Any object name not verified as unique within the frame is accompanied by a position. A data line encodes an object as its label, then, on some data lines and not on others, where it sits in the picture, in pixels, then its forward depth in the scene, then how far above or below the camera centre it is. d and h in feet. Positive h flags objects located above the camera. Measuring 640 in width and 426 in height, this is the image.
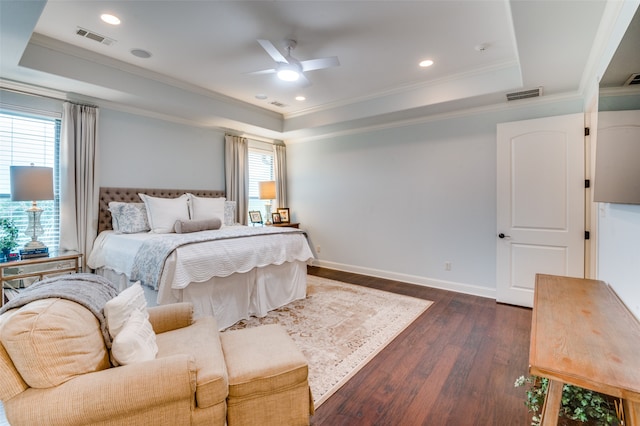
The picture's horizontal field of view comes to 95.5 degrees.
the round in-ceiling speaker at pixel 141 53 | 9.91 +5.46
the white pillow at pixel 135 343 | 4.11 -1.98
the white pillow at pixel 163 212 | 12.09 -0.06
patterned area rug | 7.37 -3.92
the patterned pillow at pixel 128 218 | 11.82 -0.30
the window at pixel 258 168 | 18.53 +2.77
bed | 8.70 -1.56
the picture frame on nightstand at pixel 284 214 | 19.13 -0.26
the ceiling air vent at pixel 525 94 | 10.75 +4.36
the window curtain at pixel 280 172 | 19.37 +2.57
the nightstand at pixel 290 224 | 17.87 -0.92
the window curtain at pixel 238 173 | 16.65 +2.21
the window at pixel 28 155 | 10.18 +2.05
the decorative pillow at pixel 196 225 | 11.76 -0.60
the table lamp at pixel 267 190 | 17.66 +1.24
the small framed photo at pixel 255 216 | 17.76 -0.36
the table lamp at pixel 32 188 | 9.09 +0.73
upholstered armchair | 3.30 -2.13
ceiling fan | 8.57 +4.45
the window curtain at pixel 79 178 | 11.07 +1.29
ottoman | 4.64 -2.87
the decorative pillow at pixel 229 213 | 14.93 -0.13
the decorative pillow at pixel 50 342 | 3.31 -1.59
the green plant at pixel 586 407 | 3.84 -2.72
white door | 10.44 +0.25
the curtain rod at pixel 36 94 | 9.99 +4.31
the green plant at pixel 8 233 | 9.62 -0.75
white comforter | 8.63 -1.49
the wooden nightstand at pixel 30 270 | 8.95 -1.99
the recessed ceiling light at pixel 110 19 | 7.99 +5.38
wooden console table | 3.06 -1.74
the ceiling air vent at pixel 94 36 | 8.75 +5.42
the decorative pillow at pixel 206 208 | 13.62 +0.12
